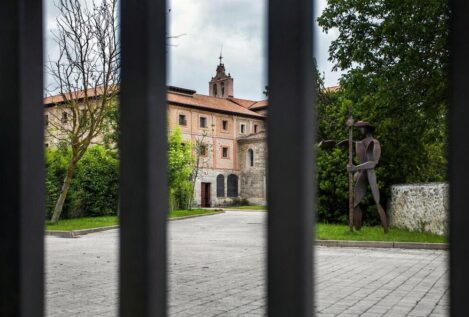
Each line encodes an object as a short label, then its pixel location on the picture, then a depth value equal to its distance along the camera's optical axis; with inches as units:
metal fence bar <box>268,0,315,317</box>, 27.0
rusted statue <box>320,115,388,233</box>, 599.8
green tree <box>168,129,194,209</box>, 1169.4
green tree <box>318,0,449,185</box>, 599.5
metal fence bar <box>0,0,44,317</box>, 34.3
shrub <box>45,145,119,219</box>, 1007.0
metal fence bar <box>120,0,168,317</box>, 31.1
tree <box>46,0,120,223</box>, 767.7
